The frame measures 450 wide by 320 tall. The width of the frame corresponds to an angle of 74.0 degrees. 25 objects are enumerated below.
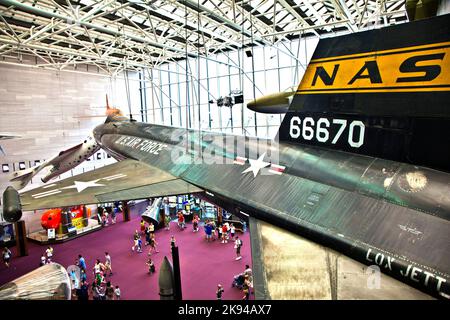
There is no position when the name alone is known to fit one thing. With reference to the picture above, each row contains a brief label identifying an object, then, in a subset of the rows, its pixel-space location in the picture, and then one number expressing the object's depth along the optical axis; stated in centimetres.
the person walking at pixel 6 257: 1412
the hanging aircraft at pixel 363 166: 333
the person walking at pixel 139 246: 1427
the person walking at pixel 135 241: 1439
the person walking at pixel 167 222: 1790
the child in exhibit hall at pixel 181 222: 1766
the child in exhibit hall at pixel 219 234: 1543
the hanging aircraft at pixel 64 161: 1413
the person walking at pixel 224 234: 1495
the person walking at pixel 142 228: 1707
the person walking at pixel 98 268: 1146
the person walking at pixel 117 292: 1012
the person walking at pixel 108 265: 1203
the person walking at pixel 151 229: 1531
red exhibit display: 1702
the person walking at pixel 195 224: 1689
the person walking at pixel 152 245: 1407
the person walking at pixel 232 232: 1527
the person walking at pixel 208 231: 1504
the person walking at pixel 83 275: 1153
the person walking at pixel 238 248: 1294
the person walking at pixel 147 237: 1509
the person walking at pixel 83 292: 1012
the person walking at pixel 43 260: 1361
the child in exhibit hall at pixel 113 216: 2026
